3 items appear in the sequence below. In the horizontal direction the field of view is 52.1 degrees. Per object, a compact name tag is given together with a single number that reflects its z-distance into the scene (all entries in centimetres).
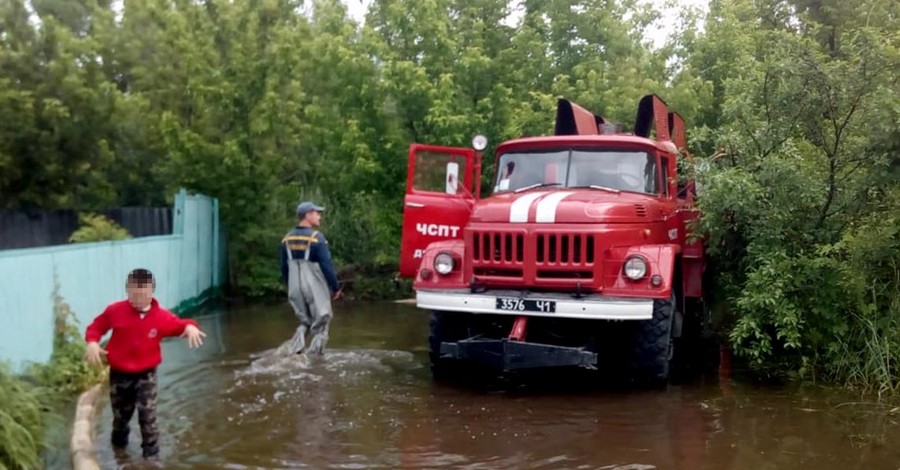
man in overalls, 961
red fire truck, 819
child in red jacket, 617
